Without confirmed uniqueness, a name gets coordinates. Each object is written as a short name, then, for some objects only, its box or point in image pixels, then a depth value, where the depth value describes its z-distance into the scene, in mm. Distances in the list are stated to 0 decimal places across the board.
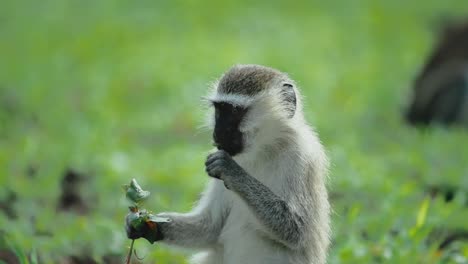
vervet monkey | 9641
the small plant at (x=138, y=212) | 9391
